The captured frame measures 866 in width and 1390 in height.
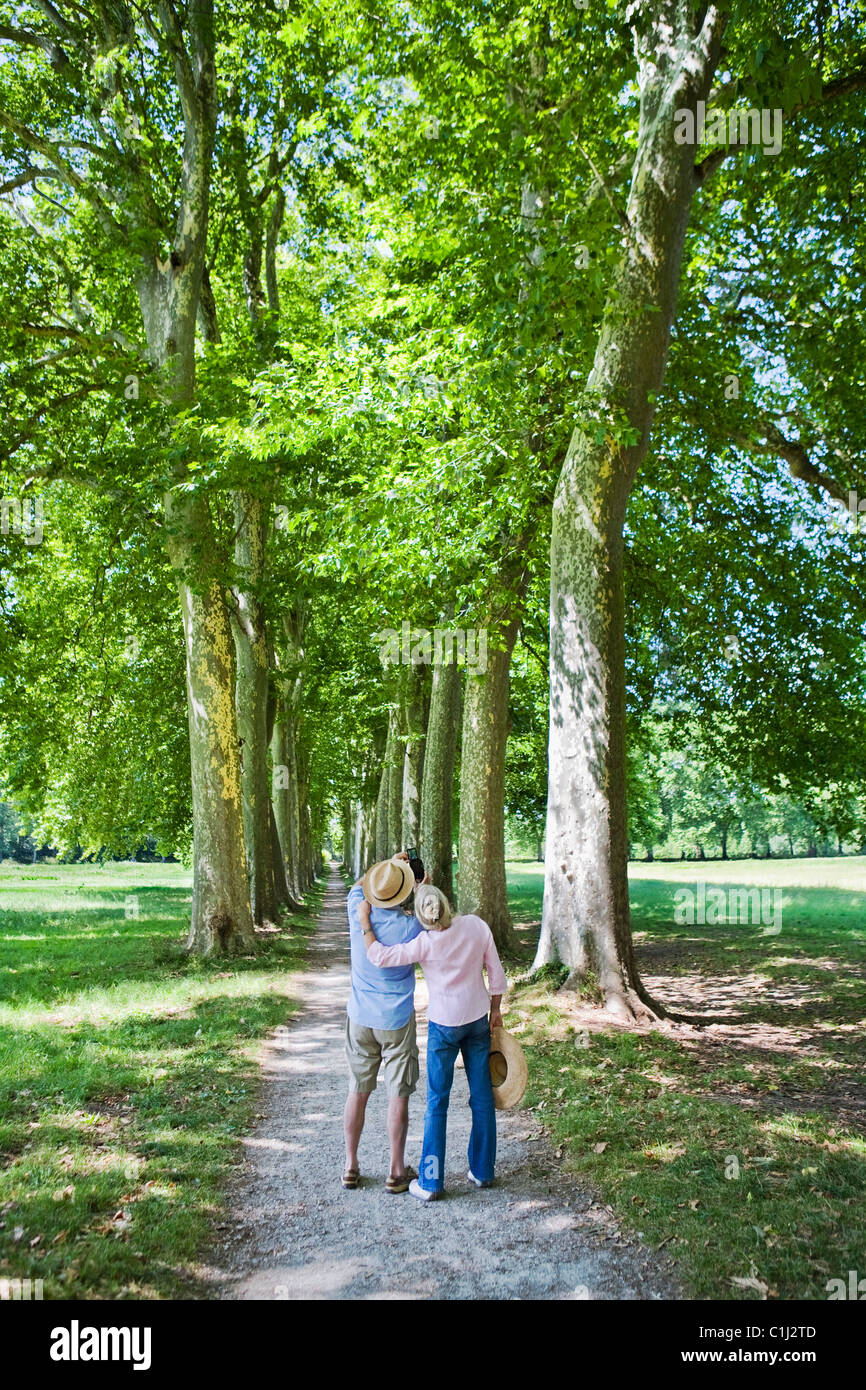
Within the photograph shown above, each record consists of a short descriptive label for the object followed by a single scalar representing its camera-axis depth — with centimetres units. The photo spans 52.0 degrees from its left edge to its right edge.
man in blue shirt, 534
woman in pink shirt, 528
